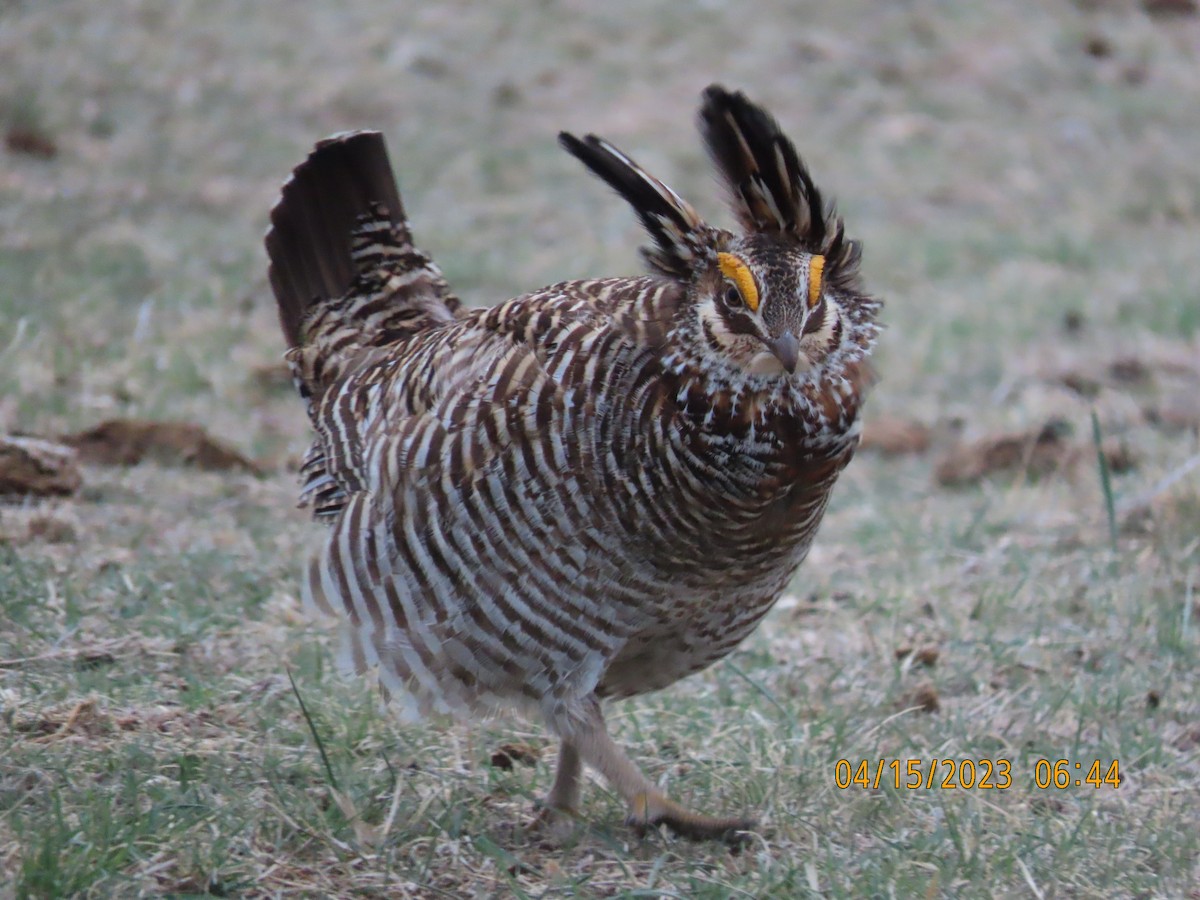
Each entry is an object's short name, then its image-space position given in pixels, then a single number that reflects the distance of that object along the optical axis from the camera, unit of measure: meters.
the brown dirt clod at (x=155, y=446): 11.12
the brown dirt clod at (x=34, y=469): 9.98
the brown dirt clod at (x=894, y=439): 13.54
